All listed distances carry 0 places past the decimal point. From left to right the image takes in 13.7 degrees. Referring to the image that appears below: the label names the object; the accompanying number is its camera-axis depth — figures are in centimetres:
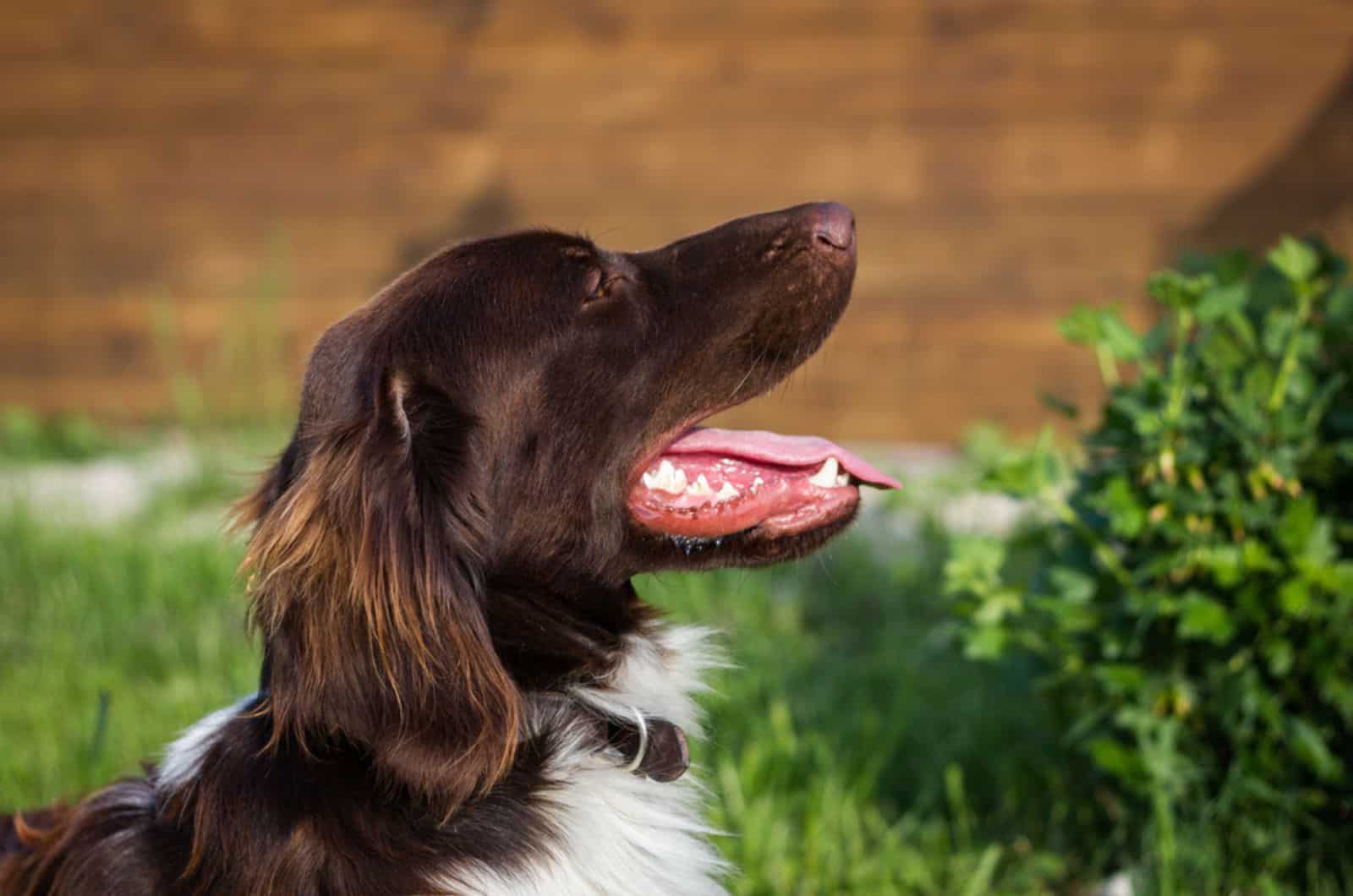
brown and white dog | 204
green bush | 216
